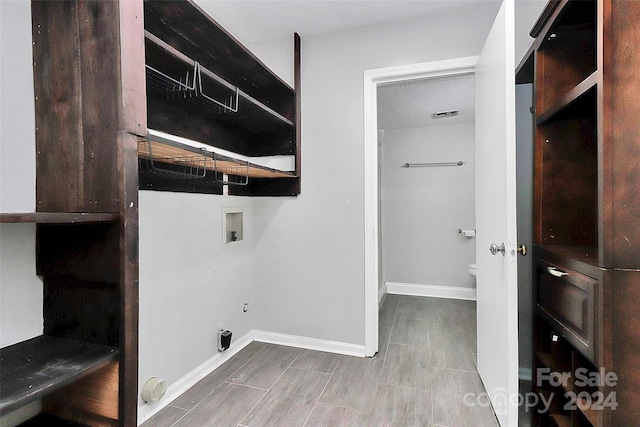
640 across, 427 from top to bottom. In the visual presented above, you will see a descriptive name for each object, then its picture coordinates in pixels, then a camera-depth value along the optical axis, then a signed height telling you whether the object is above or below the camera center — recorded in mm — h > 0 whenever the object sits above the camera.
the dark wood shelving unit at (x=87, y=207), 682 +17
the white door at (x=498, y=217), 1294 -34
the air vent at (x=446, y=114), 3426 +1152
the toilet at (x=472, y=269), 3350 -678
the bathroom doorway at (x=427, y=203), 3775 +104
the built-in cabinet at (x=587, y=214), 827 -16
